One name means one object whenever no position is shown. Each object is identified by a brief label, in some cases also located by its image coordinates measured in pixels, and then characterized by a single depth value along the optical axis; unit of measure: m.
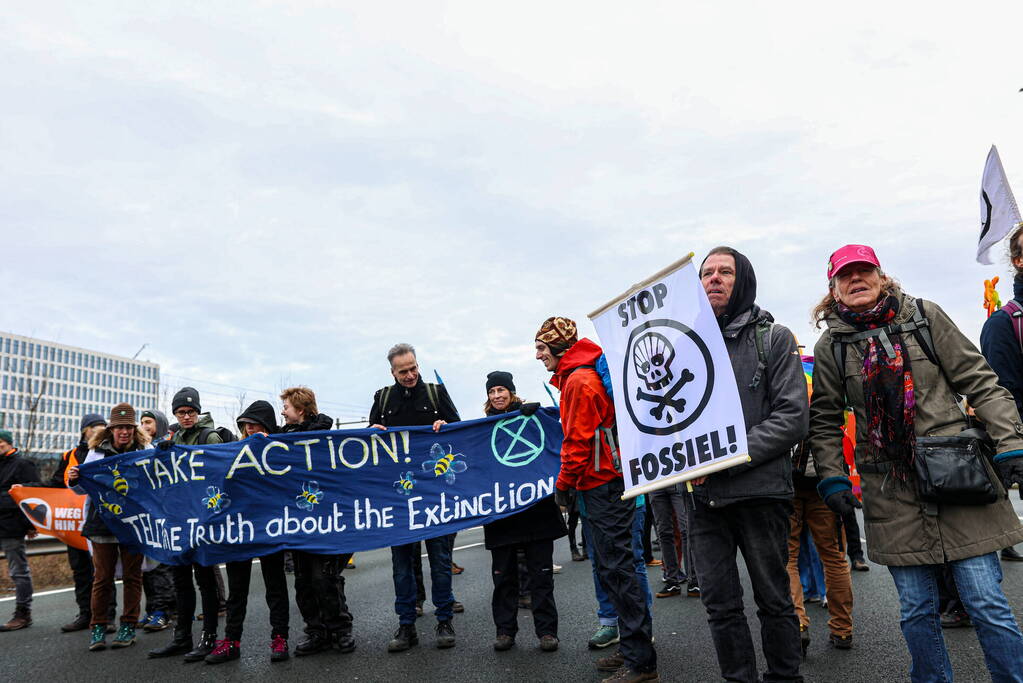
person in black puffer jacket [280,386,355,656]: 5.71
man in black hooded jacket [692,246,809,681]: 3.35
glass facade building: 115.69
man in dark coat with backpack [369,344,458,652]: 5.77
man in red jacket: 4.58
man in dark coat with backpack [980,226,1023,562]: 3.46
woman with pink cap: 2.93
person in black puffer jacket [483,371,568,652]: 5.42
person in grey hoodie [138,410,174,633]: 7.22
